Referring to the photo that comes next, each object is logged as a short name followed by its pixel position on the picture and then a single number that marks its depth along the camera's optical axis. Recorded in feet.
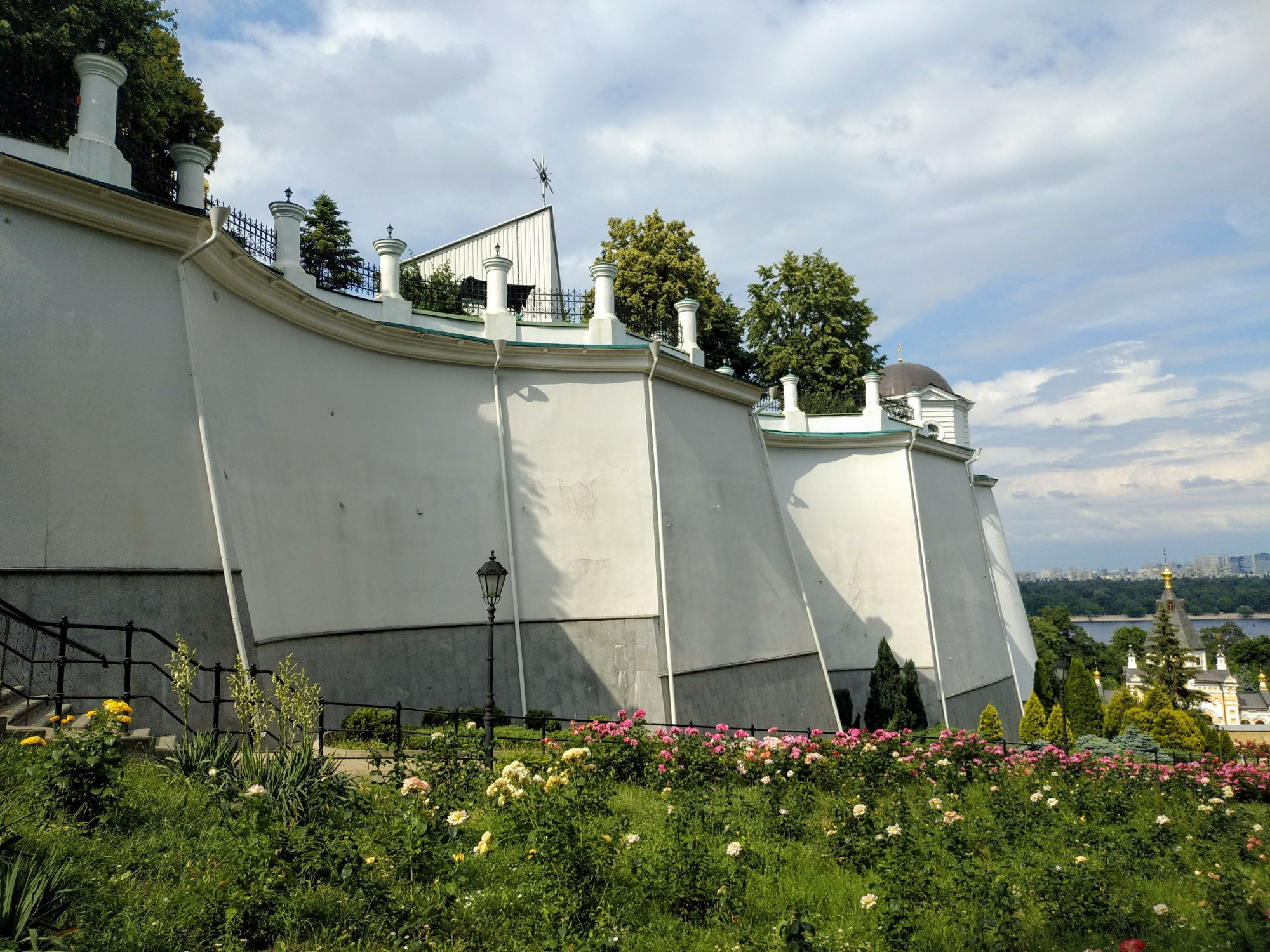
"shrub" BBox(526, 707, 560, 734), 42.89
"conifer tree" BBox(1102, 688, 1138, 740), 83.10
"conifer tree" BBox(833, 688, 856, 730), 78.36
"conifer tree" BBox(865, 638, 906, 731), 77.30
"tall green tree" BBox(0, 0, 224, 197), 41.16
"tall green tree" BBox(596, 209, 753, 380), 102.27
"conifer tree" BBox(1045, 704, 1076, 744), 83.15
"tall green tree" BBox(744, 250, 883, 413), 107.34
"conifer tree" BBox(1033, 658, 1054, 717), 101.24
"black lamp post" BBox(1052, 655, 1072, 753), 72.27
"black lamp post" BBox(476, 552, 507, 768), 35.35
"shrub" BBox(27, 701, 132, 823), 19.49
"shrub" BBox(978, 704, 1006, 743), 80.72
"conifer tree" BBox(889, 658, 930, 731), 75.87
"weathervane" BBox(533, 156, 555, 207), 106.11
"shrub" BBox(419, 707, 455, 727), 45.42
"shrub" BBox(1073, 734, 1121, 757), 60.13
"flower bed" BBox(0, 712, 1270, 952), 16.74
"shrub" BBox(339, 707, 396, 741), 39.75
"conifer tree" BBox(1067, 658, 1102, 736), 85.76
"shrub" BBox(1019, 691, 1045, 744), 86.07
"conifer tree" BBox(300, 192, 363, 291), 87.86
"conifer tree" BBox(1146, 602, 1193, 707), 135.44
